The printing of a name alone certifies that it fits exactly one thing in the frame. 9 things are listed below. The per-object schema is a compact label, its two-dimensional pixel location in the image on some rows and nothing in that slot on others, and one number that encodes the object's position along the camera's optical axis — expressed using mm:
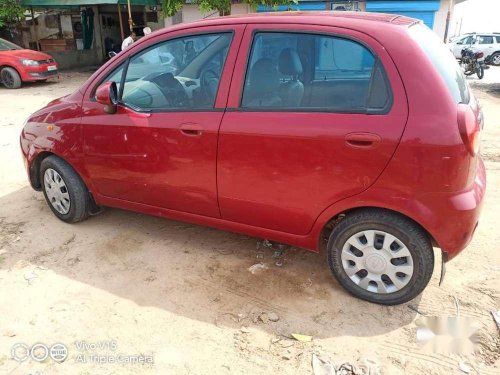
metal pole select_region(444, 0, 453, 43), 15641
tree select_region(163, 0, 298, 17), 12969
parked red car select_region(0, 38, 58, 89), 12672
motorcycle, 15164
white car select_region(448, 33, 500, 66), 20703
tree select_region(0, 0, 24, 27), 14805
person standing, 12398
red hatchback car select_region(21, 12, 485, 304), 2424
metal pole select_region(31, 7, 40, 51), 16856
